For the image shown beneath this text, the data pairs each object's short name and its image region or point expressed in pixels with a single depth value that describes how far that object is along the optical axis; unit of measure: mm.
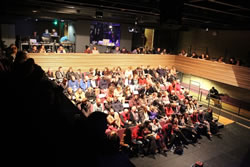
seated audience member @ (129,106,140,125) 6979
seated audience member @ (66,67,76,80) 8822
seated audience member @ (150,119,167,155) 6516
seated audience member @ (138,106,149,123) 7143
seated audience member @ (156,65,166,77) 12141
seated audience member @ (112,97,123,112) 7359
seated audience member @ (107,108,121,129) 6301
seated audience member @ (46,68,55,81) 8499
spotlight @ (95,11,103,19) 9138
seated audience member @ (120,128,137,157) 5969
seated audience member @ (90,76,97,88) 9035
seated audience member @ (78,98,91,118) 6508
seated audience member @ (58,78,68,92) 8170
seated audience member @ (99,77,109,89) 9031
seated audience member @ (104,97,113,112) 7162
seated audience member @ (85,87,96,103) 7941
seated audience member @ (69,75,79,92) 8406
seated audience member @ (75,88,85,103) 7472
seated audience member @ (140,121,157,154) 6273
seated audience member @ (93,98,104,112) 6884
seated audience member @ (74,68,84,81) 9143
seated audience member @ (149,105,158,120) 7528
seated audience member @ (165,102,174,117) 8148
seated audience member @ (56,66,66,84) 8773
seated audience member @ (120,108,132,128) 6746
